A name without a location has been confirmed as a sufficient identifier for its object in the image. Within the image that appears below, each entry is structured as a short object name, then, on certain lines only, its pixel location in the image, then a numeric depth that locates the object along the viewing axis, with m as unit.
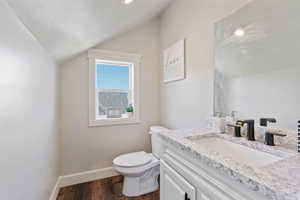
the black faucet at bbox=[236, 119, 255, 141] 1.07
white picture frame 1.94
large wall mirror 0.93
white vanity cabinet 0.61
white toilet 1.69
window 2.14
